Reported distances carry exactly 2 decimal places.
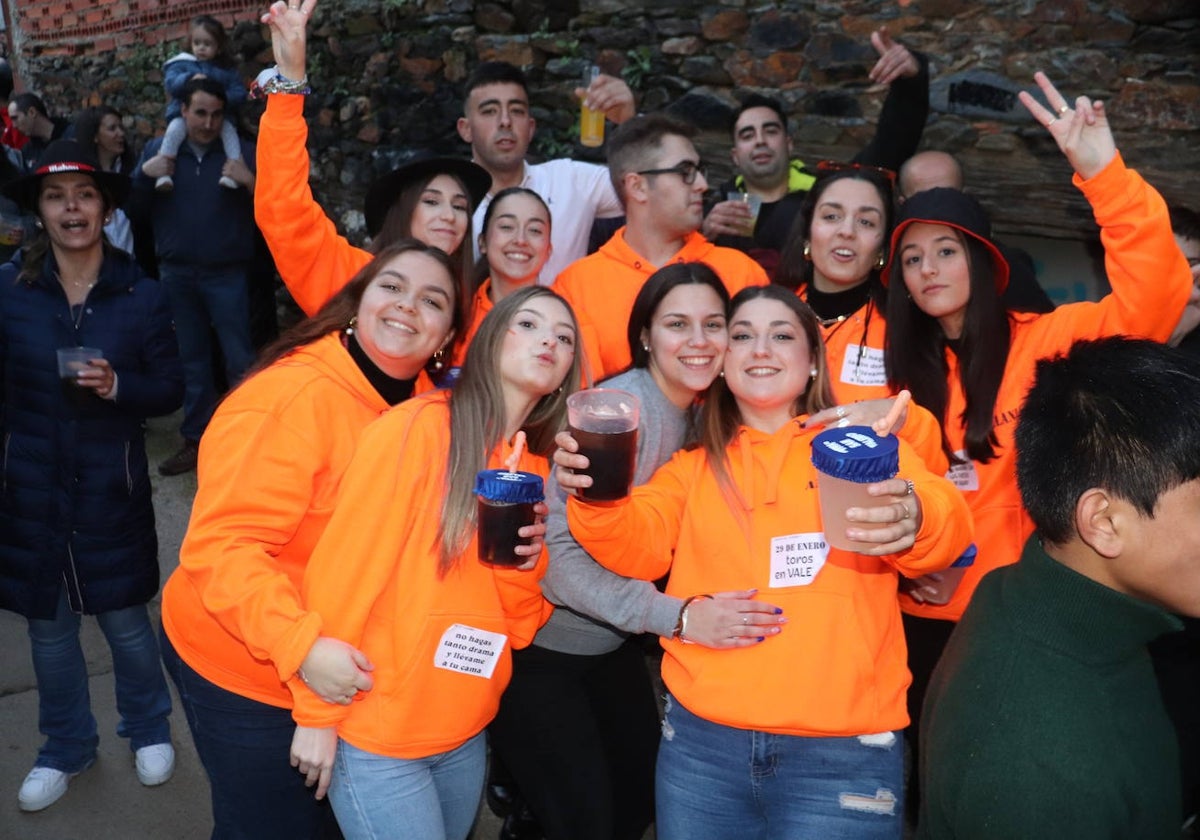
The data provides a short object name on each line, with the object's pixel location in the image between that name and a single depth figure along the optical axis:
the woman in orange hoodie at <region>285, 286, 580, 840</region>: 2.24
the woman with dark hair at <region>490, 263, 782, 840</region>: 2.64
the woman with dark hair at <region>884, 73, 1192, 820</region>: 2.67
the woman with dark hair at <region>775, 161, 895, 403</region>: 3.18
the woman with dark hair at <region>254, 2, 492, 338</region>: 3.21
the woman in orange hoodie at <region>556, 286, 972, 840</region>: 2.26
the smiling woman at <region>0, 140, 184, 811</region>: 3.52
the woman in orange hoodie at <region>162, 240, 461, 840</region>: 2.21
